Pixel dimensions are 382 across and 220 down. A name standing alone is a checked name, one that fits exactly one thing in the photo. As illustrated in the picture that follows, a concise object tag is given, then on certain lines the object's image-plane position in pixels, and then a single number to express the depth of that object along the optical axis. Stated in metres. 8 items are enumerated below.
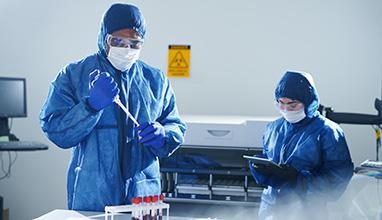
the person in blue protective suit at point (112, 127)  4.49
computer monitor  6.35
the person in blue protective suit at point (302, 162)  4.78
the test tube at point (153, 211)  4.18
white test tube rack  4.16
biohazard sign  6.18
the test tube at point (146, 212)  4.17
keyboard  6.04
